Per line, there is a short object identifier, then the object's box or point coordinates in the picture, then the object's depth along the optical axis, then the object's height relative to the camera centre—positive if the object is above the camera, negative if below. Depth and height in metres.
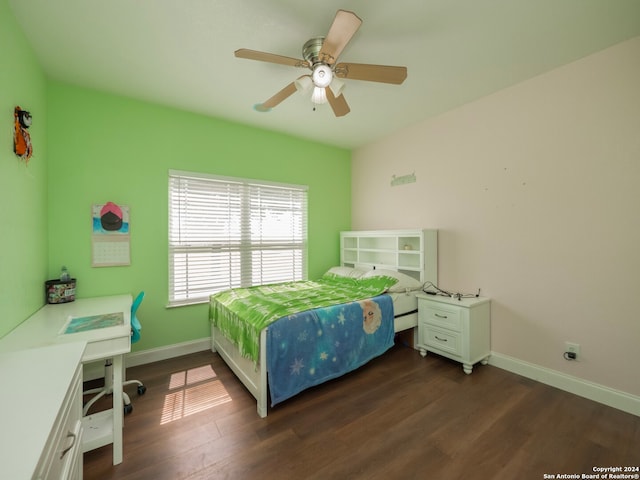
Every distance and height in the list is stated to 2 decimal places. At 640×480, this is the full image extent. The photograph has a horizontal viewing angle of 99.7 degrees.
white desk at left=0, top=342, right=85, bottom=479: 0.68 -0.54
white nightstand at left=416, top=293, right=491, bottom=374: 2.58 -0.90
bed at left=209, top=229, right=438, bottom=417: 2.04 -0.80
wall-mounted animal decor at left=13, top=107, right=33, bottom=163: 1.72 +0.69
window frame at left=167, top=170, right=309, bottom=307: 2.97 +0.02
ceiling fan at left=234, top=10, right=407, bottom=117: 1.58 +1.13
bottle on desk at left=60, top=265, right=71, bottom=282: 2.34 -0.32
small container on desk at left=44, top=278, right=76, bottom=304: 2.24 -0.44
